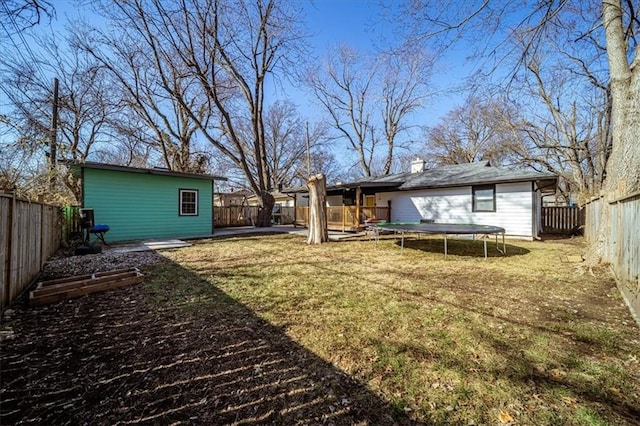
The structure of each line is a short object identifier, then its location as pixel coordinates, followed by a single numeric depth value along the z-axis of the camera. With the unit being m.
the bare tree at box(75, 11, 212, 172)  12.15
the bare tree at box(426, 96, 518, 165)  19.34
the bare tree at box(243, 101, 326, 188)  27.81
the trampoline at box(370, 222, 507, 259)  7.11
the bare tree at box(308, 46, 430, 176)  21.56
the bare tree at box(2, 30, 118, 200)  9.03
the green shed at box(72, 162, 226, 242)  9.59
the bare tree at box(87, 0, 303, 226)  11.54
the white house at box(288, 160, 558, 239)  10.65
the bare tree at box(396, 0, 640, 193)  5.22
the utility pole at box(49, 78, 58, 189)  11.52
